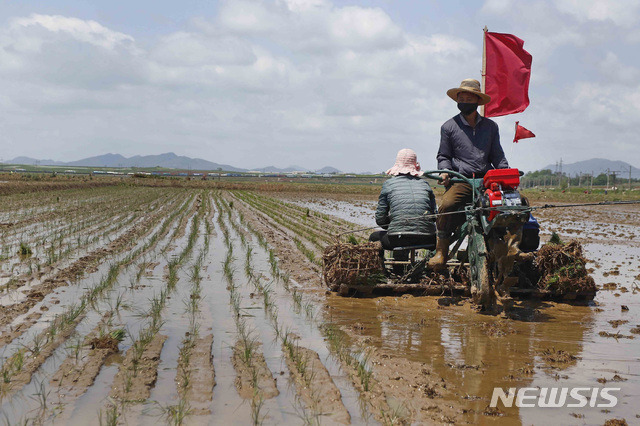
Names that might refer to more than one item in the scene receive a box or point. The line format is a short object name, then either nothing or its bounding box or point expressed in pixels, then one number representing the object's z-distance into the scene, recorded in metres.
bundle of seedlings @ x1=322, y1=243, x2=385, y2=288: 6.73
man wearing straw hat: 6.41
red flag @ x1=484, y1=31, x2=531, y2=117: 8.38
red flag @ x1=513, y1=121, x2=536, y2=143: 8.78
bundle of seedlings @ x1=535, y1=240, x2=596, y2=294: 6.53
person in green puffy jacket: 6.81
